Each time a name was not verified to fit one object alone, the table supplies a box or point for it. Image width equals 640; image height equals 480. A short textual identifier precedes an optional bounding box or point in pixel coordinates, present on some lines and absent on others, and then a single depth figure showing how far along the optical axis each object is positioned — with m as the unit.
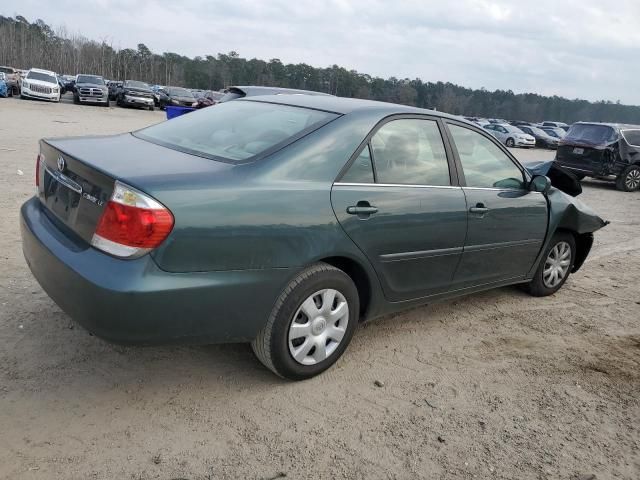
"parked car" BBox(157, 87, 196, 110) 35.47
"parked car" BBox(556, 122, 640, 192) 14.39
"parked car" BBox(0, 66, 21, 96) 31.28
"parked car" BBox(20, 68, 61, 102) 28.62
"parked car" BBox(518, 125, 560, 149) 35.72
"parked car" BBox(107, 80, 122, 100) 37.95
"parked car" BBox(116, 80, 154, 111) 33.00
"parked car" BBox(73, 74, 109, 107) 30.75
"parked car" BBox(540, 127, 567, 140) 38.91
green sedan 2.54
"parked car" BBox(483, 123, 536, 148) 33.09
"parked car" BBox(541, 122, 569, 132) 55.47
